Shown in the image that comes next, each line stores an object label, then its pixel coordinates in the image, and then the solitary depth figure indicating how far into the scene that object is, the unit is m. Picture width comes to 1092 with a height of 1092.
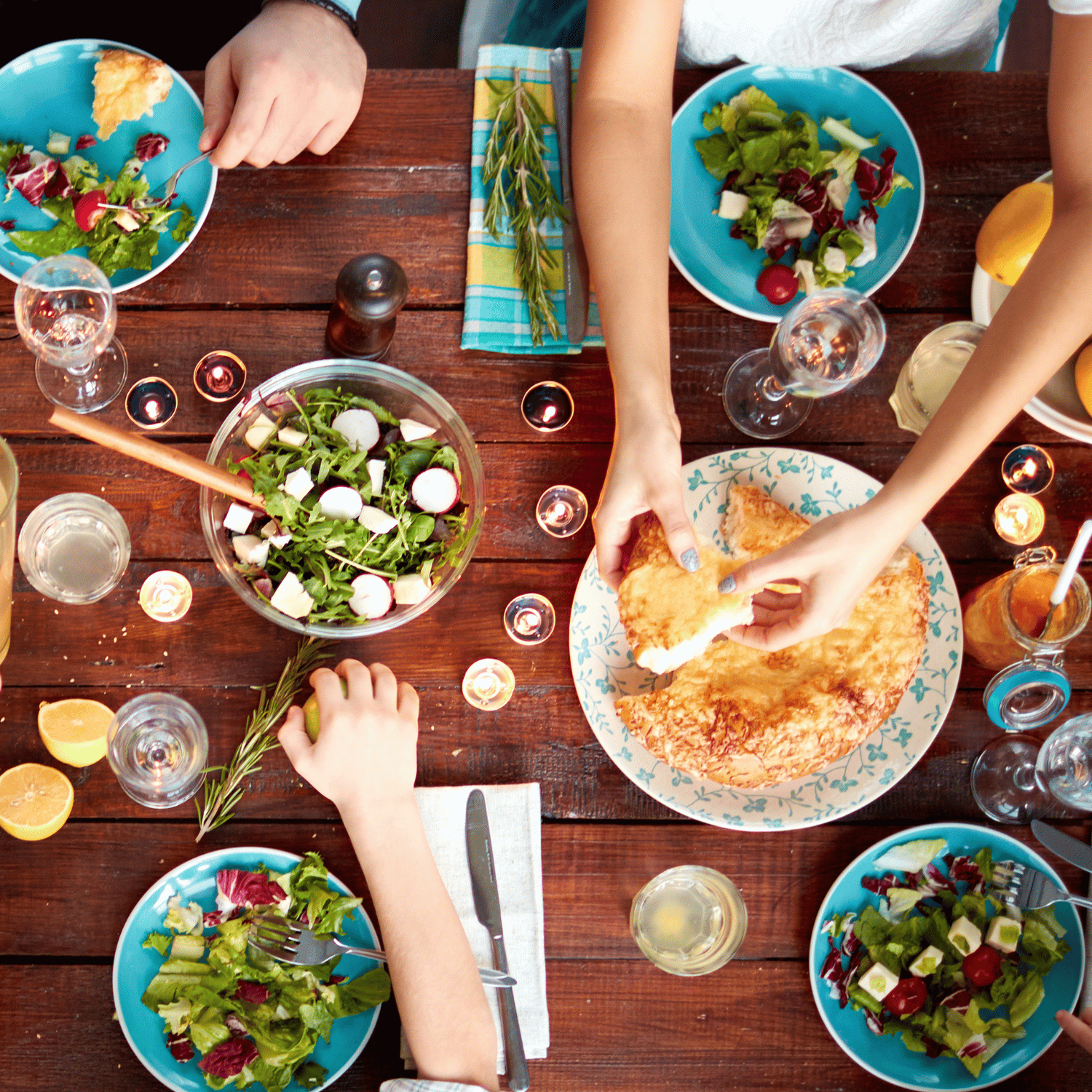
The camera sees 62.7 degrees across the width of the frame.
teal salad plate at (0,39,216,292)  1.77
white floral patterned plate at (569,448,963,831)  1.67
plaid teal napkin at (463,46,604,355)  1.79
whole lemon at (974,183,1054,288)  1.71
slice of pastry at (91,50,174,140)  1.73
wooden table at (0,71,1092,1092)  1.70
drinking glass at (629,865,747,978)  1.67
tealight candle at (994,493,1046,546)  1.80
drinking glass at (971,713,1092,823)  1.69
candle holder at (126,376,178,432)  1.76
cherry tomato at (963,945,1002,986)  1.67
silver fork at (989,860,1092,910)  1.68
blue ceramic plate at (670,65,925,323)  1.79
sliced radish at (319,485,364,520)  1.63
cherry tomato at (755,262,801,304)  1.77
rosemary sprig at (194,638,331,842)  1.68
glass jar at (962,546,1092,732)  1.68
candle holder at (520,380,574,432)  1.79
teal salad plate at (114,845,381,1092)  1.61
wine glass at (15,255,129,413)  1.66
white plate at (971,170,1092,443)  1.79
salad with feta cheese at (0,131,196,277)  1.72
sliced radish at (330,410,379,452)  1.69
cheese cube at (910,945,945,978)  1.67
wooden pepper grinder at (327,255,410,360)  1.56
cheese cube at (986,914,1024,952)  1.68
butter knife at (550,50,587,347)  1.77
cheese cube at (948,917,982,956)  1.67
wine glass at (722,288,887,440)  1.68
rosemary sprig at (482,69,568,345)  1.78
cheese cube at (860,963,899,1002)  1.66
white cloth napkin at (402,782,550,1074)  1.70
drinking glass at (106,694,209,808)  1.67
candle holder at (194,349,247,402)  1.76
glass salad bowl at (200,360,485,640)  1.66
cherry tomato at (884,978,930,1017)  1.67
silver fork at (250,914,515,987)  1.61
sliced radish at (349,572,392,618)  1.66
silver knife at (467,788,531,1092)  1.66
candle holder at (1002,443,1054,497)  1.80
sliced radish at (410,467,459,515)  1.68
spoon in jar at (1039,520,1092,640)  1.52
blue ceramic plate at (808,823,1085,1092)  1.67
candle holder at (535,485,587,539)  1.77
